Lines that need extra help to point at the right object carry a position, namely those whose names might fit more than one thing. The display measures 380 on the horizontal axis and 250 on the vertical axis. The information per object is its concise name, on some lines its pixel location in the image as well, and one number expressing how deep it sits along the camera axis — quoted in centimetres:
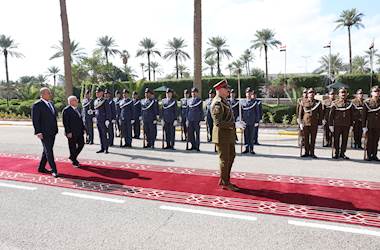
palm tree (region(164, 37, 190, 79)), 6175
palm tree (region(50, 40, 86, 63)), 4988
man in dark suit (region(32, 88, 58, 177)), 709
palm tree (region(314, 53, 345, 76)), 6199
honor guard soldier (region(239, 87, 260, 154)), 996
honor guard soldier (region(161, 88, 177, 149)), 1080
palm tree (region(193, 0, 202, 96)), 1573
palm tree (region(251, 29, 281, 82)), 5856
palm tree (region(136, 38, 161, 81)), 6247
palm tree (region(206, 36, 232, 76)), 6019
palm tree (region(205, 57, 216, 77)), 6538
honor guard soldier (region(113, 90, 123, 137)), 1261
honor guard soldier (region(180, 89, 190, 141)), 1113
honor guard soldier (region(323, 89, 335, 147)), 1004
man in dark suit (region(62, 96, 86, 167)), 805
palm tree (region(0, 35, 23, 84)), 4706
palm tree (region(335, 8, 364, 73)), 5050
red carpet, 510
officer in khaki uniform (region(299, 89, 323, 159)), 900
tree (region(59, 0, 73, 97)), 1905
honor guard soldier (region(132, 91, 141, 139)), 1183
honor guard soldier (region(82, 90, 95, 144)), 1170
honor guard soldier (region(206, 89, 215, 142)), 1221
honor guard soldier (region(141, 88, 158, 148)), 1100
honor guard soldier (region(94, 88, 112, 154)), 1019
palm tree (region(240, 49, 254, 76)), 7088
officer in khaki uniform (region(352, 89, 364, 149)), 1041
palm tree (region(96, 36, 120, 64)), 6000
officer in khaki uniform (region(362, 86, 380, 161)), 855
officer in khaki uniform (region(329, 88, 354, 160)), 881
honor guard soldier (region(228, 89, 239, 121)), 1145
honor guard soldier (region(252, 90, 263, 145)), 1064
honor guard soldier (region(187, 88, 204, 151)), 1049
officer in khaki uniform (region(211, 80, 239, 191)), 611
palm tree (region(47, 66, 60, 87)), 7524
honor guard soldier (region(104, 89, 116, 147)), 1072
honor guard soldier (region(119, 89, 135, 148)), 1138
